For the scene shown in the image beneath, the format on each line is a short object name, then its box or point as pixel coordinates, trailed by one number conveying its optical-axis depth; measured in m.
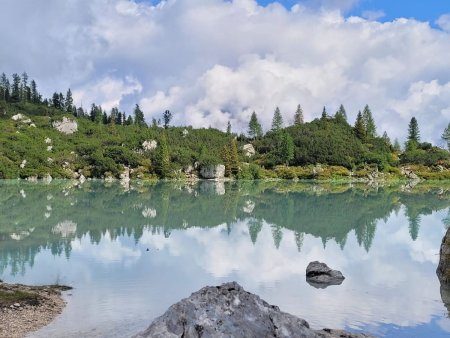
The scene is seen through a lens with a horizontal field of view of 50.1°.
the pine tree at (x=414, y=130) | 174.88
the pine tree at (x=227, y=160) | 140.00
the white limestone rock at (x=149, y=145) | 155.50
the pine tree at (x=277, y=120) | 183.88
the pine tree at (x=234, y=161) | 140.25
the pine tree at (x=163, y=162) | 137.88
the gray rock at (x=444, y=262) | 20.95
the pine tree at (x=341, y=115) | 184.12
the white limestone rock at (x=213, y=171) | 138.50
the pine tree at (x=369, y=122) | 178.75
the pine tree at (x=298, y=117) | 194.00
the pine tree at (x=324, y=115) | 186.82
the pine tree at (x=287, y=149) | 146.75
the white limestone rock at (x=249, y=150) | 164.06
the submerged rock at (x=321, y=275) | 21.97
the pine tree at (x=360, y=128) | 167.50
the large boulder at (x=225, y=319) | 9.44
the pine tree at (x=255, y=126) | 183.88
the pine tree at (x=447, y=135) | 165.88
